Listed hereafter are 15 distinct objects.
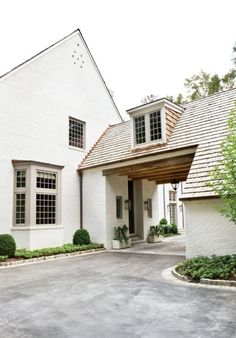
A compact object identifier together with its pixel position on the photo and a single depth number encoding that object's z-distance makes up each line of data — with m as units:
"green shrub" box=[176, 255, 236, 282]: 6.41
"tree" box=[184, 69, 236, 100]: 22.73
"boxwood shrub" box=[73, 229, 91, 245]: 12.75
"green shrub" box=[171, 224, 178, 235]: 21.38
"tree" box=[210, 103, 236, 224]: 7.14
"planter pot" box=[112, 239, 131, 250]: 13.01
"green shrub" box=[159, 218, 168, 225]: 21.89
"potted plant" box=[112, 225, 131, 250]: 13.06
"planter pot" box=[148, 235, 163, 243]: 15.82
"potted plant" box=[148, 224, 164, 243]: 15.84
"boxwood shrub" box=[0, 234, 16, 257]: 9.88
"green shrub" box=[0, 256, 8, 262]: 9.42
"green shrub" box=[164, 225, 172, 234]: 20.82
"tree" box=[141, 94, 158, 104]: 31.88
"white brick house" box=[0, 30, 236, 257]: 10.30
